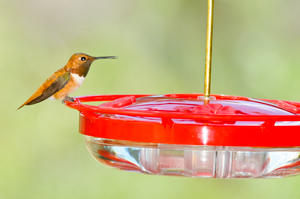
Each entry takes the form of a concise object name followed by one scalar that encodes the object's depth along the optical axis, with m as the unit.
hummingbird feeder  2.79
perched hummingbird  3.02
